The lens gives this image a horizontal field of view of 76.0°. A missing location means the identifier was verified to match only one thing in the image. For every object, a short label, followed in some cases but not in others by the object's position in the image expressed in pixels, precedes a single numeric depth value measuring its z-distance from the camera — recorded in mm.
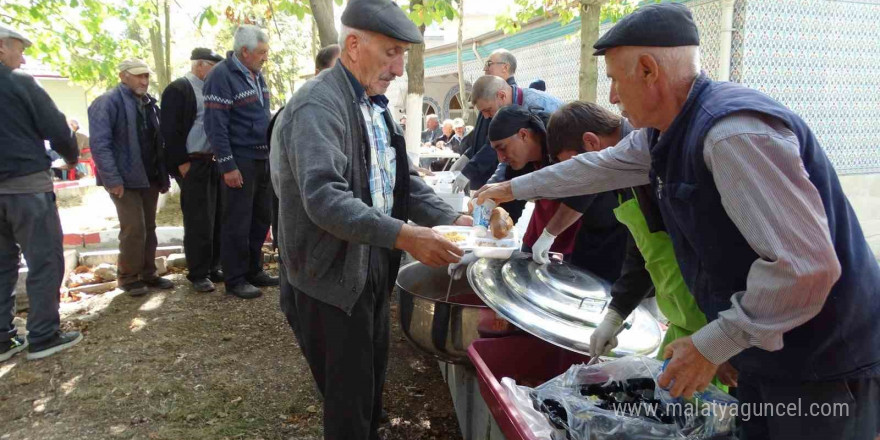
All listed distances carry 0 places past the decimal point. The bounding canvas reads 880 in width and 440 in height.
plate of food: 2543
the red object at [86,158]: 16578
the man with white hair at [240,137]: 4848
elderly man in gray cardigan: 2010
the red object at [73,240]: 7070
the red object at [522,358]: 2382
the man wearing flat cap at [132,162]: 4984
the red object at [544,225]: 3312
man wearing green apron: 1851
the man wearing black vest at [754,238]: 1194
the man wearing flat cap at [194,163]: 5207
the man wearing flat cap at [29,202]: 3910
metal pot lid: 2104
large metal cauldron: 2695
